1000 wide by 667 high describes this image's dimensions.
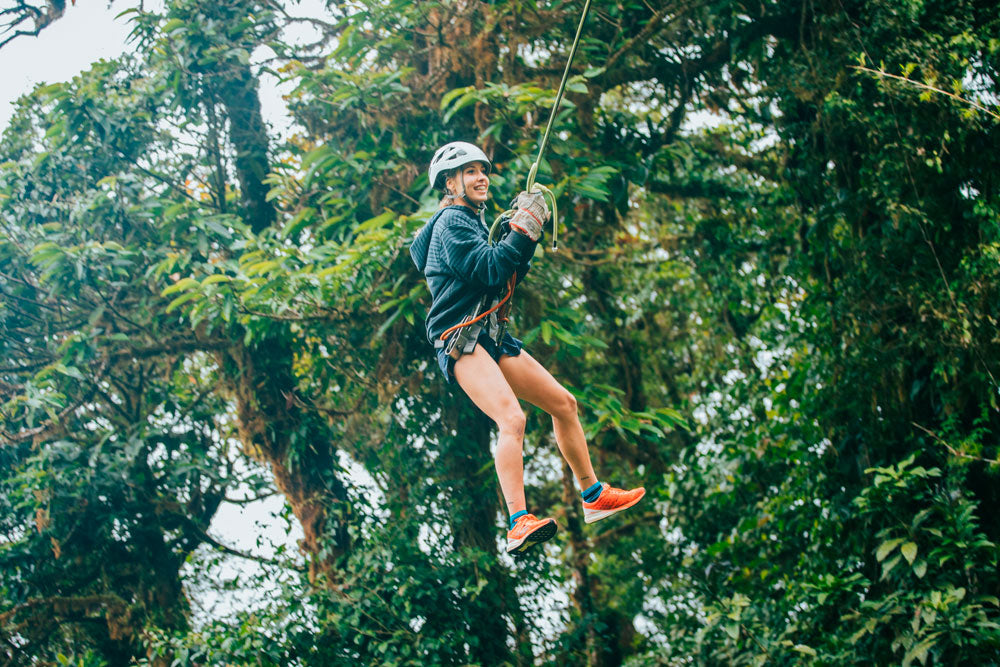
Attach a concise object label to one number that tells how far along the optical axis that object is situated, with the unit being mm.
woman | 6824
